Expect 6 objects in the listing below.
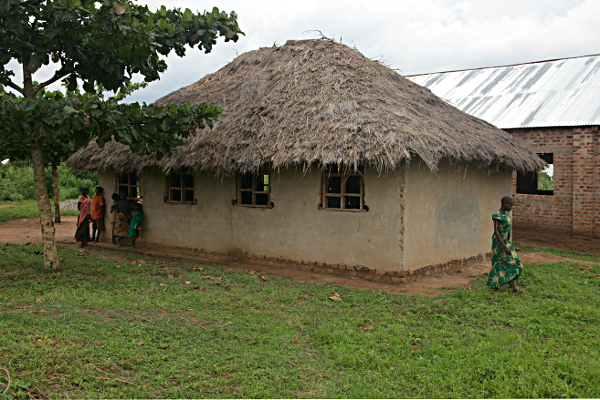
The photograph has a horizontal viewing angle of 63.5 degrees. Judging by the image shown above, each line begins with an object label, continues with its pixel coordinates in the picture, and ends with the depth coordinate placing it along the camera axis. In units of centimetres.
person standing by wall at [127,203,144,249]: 1095
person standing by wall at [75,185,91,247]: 1113
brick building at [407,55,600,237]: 1281
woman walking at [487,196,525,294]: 662
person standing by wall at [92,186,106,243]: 1189
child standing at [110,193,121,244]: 1154
